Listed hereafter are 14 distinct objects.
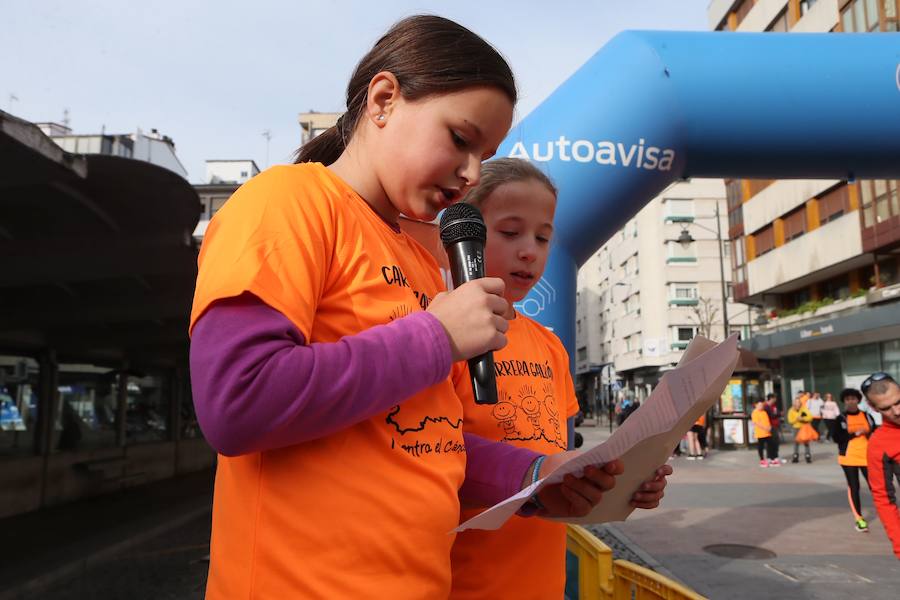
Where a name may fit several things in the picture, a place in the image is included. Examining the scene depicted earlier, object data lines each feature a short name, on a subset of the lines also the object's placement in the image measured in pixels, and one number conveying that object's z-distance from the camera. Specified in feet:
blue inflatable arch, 13.82
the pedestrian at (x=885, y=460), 19.45
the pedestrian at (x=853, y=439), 27.45
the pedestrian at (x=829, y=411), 56.83
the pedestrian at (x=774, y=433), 52.54
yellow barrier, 8.96
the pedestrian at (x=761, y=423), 51.03
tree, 137.80
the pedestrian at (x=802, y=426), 51.85
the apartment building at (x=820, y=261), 70.44
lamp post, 88.07
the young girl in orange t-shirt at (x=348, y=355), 3.27
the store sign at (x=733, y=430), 67.00
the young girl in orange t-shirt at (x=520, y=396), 5.92
